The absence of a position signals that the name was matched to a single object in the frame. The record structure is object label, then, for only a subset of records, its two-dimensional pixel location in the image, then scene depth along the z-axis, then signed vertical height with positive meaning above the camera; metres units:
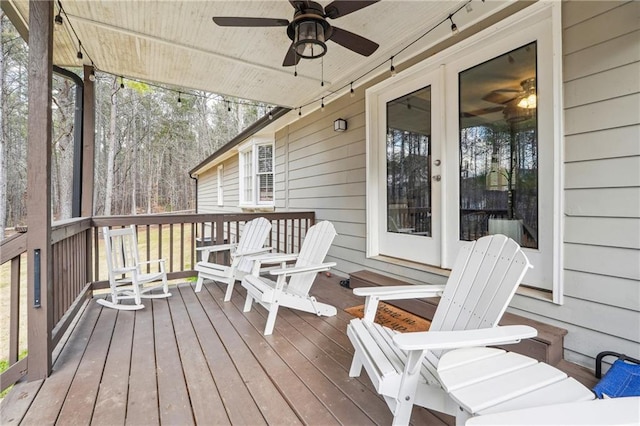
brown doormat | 2.62 -1.00
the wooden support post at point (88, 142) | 3.39 +0.81
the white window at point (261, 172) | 7.28 +0.96
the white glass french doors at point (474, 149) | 2.19 +0.57
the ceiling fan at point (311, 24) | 1.93 +1.29
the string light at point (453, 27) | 2.41 +1.50
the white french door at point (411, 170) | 3.06 +0.47
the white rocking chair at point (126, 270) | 3.12 -0.61
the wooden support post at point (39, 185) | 1.79 +0.17
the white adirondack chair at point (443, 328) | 1.18 -0.50
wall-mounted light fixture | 4.26 +1.24
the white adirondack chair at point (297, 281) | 2.59 -0.67
